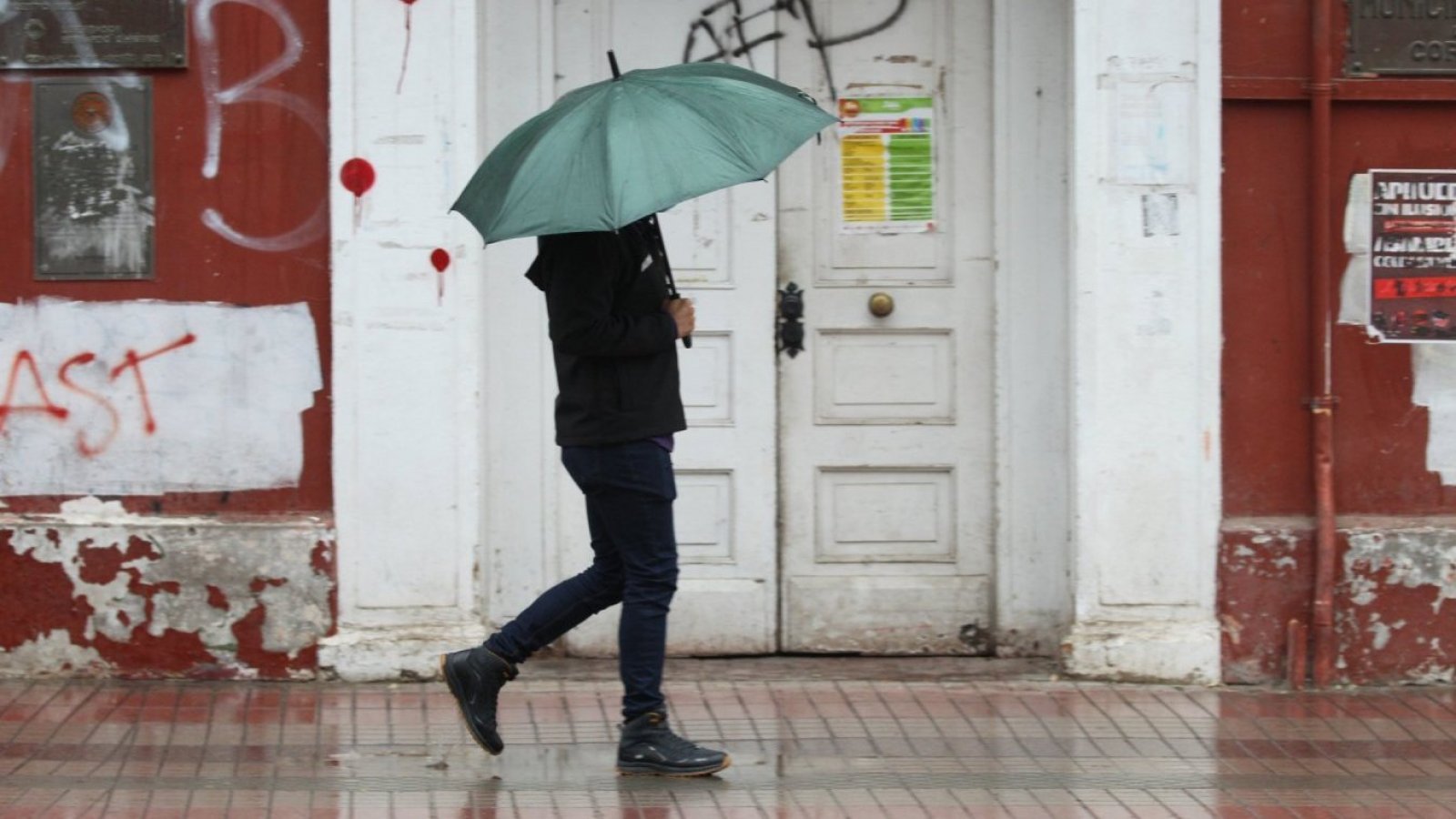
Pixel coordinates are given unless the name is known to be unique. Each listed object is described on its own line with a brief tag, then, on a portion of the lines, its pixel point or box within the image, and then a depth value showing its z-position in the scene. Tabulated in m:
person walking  11.27
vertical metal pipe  14.12
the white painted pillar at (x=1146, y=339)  14.13
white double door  14.84
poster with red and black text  14.40
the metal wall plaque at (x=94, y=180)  14.06
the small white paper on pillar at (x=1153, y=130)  14.14
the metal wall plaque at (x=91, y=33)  14.02
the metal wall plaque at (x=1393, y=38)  14.30
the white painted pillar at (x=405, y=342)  13.98
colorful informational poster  14.90
